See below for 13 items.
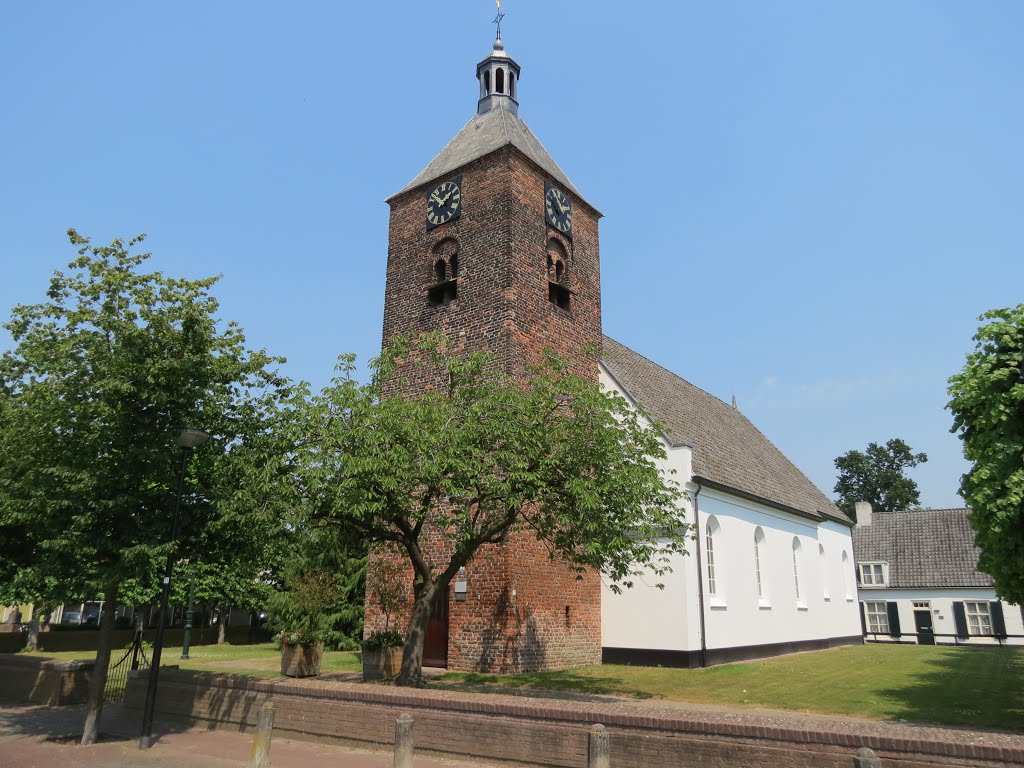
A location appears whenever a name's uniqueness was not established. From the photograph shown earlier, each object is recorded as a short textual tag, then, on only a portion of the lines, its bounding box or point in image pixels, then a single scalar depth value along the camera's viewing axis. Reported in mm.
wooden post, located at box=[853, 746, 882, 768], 6930
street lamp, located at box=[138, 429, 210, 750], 11234
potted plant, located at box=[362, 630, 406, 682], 16422
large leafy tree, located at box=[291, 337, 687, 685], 12641
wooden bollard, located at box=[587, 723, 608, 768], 7918
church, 18625
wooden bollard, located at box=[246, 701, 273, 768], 8969
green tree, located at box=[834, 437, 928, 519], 73000
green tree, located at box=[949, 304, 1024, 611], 11023
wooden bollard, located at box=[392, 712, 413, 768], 8273
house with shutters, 36594
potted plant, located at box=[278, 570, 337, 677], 16984
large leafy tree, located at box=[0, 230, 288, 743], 11602
